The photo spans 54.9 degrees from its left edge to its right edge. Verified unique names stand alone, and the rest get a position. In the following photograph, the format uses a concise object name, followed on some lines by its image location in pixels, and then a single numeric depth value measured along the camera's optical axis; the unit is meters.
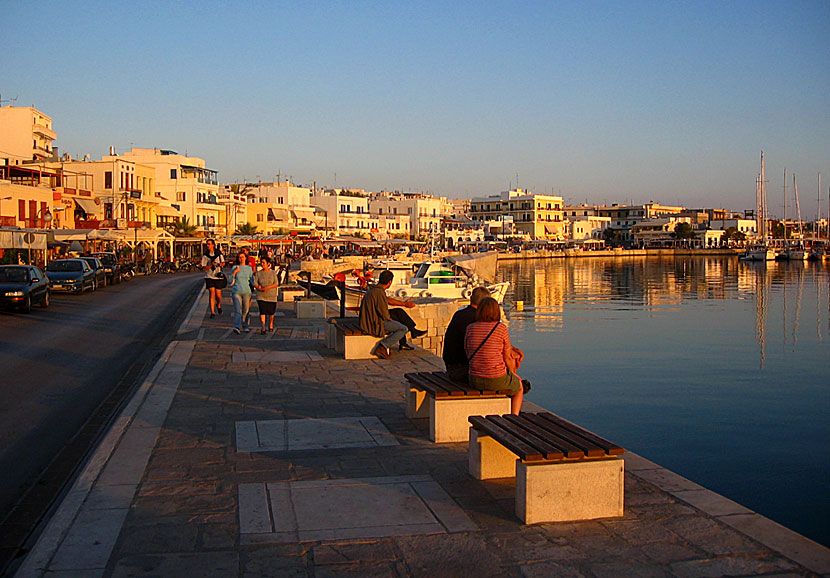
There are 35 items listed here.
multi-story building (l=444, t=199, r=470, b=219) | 164.43
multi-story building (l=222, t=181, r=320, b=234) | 99.88
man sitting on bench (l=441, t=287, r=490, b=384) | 8.71
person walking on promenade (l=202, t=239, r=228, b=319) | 20.98
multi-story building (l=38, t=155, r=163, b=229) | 63.53
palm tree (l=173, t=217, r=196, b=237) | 76.29
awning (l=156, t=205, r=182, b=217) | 77.31
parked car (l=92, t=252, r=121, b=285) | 41.78
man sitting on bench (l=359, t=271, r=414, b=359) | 13.21
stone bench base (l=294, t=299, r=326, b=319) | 22.06
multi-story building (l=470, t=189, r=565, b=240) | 167.50
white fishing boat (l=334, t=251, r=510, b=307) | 37.16
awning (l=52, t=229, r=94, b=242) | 50.91
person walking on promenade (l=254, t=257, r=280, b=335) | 17.34
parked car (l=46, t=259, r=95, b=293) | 32.56
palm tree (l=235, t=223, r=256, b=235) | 92.06
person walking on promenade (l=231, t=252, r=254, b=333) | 18.02
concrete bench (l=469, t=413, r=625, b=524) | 5.69
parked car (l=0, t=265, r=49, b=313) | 24.20
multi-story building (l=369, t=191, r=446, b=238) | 140.00
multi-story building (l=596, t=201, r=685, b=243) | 181.75
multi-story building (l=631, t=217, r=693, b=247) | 166.25
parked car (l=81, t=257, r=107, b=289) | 36.99
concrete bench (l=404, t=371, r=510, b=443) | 7.97
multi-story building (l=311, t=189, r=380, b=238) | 123.00
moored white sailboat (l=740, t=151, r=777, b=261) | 121.69
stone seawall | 19.41
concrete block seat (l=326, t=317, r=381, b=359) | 13.73
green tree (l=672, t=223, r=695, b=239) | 163.62
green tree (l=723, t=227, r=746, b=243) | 168.75
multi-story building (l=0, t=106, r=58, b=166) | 74.69
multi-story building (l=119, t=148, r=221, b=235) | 85.25
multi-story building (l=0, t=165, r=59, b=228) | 47.31
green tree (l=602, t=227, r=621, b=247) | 176.62
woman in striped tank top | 7.81
